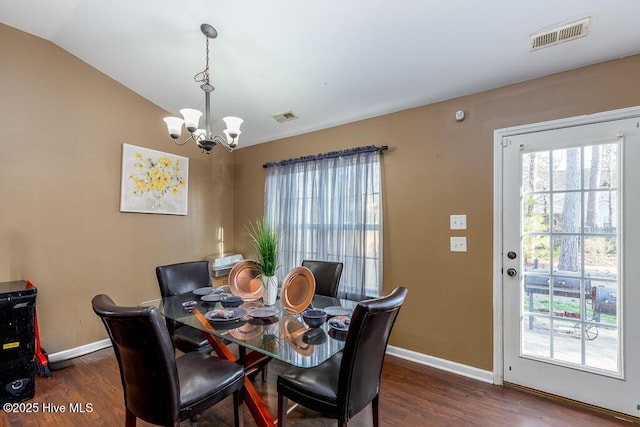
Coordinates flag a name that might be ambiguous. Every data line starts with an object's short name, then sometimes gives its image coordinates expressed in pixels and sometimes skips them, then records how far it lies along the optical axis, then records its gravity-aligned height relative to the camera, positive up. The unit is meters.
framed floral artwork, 3.30 +0.42
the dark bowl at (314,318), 1.83 -0.62
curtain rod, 3.08 +0.73
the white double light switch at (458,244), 2.62 -0.22
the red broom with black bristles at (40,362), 2.54 -1.25
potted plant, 2.11 -0.32
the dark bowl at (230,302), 2.17 -0.62
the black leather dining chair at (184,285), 2.27 -0.60
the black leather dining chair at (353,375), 1.39 -0.84
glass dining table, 1.57 -0.68
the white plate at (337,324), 1.77 -0.65
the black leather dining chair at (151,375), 1.29 -0.74
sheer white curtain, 3.11 +0.08
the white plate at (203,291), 2.44 -0.61
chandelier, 2.04 +0.67
